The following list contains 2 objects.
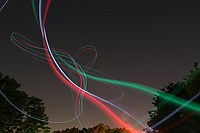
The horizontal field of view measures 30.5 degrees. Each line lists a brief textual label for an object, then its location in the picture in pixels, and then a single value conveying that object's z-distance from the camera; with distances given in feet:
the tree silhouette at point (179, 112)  121.03
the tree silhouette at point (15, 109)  127.24
